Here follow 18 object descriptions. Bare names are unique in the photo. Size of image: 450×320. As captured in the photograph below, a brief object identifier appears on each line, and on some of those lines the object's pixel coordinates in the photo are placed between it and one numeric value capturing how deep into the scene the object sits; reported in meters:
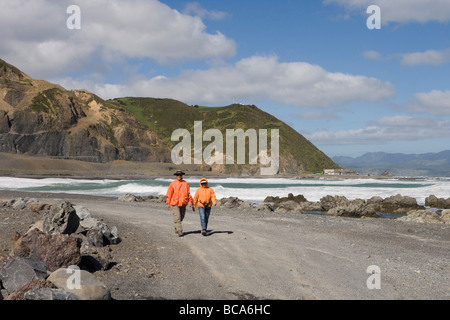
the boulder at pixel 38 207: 16.12
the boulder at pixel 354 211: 22.59
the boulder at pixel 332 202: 26.86
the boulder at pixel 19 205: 17.48
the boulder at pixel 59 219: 9.82
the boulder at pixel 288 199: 32.25
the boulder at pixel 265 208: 23.70
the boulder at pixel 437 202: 28.87
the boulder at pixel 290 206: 24.89
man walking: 11.33
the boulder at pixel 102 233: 9.54
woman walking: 11.55
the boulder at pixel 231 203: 25.63
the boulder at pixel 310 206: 26.75
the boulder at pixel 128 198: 28.50
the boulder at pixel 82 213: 12.54
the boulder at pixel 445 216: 18.30
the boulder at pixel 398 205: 25.64
